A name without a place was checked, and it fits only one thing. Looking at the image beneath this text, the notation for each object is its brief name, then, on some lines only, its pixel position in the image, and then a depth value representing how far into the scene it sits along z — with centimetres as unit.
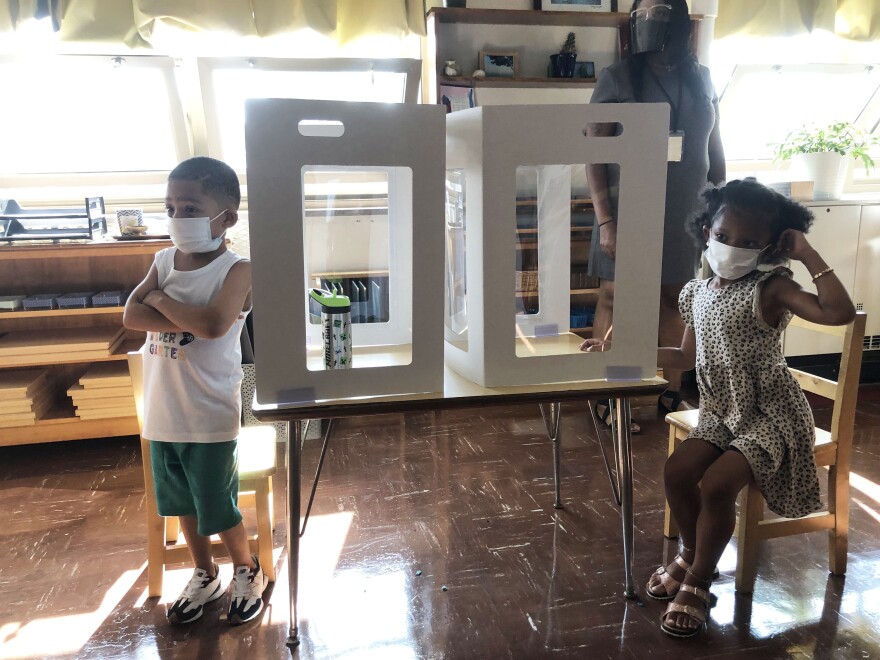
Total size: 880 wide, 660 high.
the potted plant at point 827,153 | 363
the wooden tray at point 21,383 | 268
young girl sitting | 159
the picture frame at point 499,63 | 333
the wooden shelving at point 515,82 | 326
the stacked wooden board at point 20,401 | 268
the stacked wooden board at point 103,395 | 275
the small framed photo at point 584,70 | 344
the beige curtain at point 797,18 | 355
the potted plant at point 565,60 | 335
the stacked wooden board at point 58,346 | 268
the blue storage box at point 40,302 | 273
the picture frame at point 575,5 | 333
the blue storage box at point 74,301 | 277
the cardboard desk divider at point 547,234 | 138
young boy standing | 156
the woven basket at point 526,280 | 145
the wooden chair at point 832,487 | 175
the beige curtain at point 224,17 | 289
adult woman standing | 234
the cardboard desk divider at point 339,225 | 128
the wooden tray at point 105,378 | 275
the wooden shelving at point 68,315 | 272
